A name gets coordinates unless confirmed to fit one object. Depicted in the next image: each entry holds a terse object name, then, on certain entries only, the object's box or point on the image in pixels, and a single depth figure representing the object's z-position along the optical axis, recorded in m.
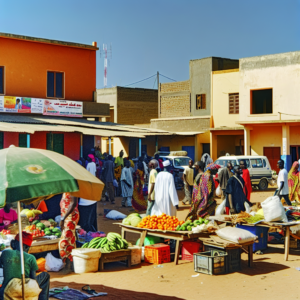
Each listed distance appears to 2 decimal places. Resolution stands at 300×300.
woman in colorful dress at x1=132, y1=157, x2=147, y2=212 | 16.36
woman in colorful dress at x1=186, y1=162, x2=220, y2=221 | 10.07
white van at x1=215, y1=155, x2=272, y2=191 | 23.53
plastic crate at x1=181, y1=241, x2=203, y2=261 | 9.16
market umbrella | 4.67
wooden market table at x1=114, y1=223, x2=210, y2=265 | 8.84
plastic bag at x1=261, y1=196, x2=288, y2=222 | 9.24
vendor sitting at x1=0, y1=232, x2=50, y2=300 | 5.53
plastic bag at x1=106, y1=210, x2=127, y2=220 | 14.24
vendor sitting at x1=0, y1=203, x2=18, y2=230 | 9.56
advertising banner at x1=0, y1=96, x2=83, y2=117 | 22.39
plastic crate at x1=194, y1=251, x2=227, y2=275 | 8.16
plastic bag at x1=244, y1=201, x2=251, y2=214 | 11.41
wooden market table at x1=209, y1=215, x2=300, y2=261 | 9.22
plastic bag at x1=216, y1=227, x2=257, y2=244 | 8.34
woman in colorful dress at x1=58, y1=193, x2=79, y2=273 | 8.73
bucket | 8.34
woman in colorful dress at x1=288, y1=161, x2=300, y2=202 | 14.32
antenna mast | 47.18
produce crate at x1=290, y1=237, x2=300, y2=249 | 10.34
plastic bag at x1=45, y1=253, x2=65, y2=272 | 8.51
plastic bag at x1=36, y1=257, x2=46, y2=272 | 8.45
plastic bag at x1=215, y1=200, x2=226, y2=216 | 10.71
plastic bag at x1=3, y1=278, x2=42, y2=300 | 5.45
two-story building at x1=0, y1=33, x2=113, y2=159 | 22.77
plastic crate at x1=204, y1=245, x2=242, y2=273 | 8.38
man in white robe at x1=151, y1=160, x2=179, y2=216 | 10.31
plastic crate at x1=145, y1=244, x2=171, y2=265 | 8.99
